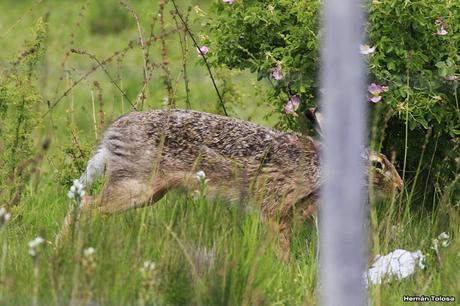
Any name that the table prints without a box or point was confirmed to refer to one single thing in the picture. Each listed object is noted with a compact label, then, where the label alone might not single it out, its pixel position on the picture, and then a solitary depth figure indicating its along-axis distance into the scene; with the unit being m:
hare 11.72
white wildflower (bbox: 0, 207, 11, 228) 8.51
